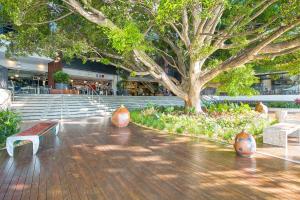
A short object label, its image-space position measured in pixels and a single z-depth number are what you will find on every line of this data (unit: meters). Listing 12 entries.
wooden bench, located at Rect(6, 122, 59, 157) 5.83
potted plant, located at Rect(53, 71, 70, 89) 20.08
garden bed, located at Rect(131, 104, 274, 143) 8.50
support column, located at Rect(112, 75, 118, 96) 33.12
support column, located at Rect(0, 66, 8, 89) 12.61
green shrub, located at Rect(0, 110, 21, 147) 7.05
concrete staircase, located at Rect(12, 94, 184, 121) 14.52
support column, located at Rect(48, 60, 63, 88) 24.27
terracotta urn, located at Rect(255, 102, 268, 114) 13.48
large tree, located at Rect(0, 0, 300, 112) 7.27
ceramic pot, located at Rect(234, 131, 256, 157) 5.76
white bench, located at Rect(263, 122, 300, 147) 6.78
